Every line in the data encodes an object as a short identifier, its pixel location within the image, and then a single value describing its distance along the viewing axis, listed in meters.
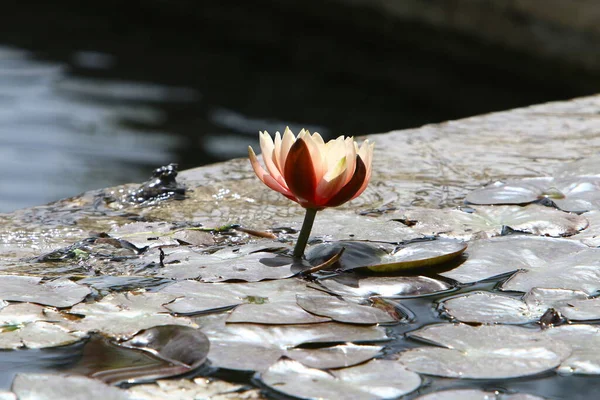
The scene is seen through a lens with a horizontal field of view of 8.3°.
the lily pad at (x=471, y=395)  3.37
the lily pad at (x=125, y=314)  3.49
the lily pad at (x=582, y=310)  3.51
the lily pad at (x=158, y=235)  3.71
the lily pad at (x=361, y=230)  3.69
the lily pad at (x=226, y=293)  3.52
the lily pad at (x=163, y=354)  3.41
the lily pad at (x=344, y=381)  3.38
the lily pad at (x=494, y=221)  3.72
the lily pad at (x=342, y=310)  3.50
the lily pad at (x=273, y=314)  3.48
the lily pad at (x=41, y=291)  3.53
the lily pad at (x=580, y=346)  3.43
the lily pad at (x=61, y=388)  3.36
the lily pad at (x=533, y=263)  3.58
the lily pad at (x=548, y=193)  3.82
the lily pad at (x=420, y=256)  3.60
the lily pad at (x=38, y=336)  3.46
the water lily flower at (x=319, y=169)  3.54
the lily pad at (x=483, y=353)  3.42
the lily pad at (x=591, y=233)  3.68
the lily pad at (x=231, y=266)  3.58
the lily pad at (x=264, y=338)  3.43
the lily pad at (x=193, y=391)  3.38
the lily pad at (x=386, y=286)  3.56
